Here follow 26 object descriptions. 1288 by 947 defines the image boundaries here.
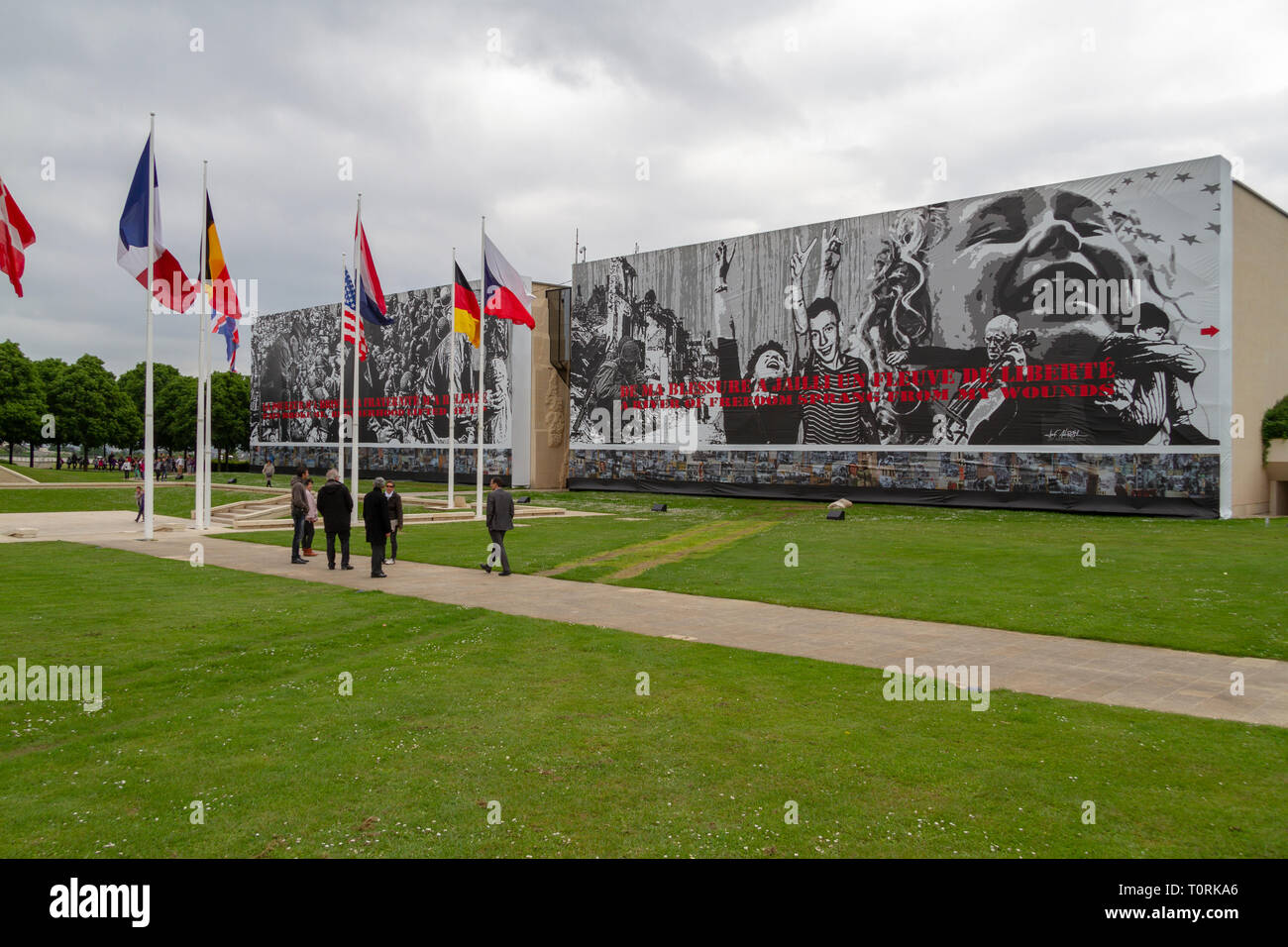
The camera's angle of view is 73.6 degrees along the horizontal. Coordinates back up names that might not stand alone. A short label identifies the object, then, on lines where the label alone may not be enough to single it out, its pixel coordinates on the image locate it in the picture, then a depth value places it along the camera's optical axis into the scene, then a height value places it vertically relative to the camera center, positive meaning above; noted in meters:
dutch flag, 29.59 +5.73
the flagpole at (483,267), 28.16 +6.15
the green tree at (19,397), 72.88 +4.73
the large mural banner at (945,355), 33.47 +4.68
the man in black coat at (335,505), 18.05 -1.11
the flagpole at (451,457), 35.64 -0.15
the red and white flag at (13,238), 12.34 +3.16
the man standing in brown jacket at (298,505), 19.58 -1.21
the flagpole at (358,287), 29.46 +5.71
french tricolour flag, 21.95 +5.61
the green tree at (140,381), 98.63 +8.33
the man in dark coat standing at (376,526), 17.48 -1.49
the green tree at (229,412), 88.44 +4.15
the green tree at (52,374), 80.69 +7.70
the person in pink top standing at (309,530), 20.56 -1.87
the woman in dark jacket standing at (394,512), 18.94 -1.31
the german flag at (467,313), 30.22 +4.94
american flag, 30.13 +5.41
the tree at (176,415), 89.00 +3.96
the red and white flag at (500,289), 28.06 +5.39
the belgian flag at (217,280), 25.12 +5.08
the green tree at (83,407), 80.56 +4.19
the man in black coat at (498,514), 17.97 -1.27
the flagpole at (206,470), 27.39 -0.58
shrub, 34.81 +1.30
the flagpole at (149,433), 22.19 +0.52
